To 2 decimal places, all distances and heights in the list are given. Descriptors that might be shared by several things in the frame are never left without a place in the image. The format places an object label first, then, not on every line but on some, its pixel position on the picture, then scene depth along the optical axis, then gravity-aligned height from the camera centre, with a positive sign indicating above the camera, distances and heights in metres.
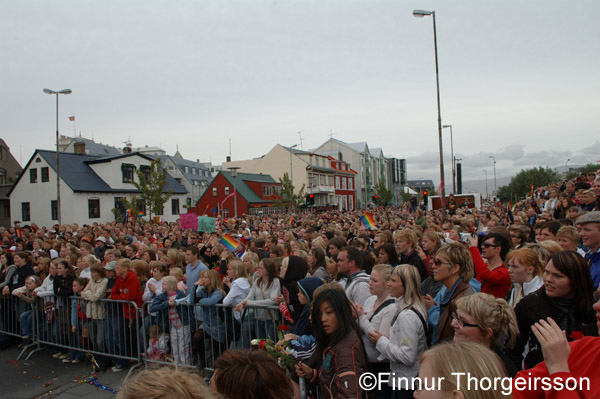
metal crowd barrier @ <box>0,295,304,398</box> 5.80 -1.94
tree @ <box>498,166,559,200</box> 69.25 +3.00
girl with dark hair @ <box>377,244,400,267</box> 6.36 -0.83
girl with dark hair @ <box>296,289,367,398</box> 3.34 -1.25
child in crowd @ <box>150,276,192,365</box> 6.27 -1.73
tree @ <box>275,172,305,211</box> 51.00 +0.92
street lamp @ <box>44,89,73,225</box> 23.34 +7.00
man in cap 4.06 -0.43
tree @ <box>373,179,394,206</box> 76.51 +1.44
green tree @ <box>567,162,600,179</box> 68.75 +4.44
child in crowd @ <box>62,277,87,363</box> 7.25 -1.96
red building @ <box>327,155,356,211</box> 72.12 +3.58
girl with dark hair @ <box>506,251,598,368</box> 2.80 -0.78
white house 36.00 +2.37
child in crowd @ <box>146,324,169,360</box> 6.40 -2.11
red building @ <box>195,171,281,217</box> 51.34 +1.52
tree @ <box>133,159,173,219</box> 34.81 +1.85
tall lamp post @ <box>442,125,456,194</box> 42.86 +3.14
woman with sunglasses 3.79 -0.69
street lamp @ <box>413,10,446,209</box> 15.91 +5.05
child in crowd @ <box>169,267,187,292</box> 6.65 -1.15
